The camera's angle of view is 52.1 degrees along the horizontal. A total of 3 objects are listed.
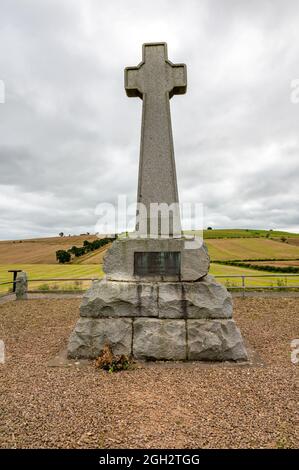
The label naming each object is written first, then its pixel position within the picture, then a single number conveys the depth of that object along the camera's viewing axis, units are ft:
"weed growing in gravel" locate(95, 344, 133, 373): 17.05
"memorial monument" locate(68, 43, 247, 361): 18.31
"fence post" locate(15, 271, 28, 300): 43.11
